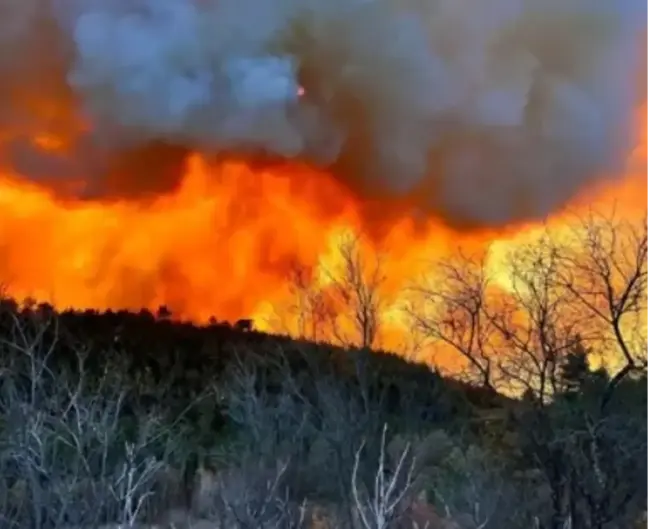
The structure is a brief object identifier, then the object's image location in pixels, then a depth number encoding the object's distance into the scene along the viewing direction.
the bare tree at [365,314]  30.62
